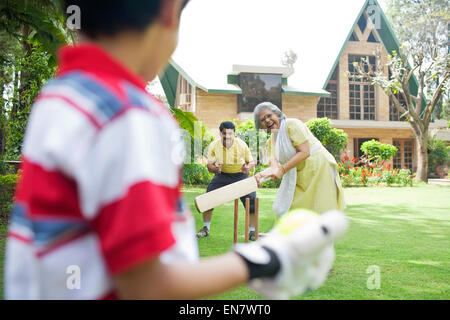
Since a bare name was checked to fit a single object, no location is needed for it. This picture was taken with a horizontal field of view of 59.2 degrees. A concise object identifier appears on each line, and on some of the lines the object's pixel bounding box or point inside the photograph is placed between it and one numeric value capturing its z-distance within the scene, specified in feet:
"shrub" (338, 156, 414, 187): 60.64
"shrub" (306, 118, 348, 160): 65.10
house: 75.10
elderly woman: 14.39
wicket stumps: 18.19
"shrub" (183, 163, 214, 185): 55.67
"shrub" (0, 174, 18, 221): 28.31
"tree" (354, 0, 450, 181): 71.46
